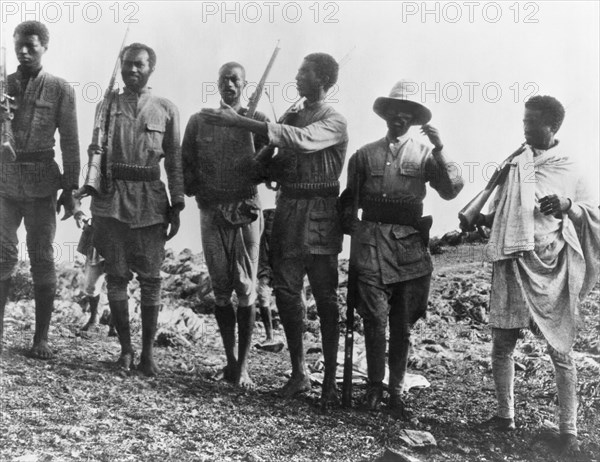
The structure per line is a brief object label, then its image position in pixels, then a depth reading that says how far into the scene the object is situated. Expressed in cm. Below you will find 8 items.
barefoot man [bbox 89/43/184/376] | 448
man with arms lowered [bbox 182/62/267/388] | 459
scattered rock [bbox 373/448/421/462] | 358
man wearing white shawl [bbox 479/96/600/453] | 379
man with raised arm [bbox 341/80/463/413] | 428
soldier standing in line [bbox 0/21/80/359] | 445
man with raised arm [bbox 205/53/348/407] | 436
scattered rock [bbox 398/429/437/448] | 378
